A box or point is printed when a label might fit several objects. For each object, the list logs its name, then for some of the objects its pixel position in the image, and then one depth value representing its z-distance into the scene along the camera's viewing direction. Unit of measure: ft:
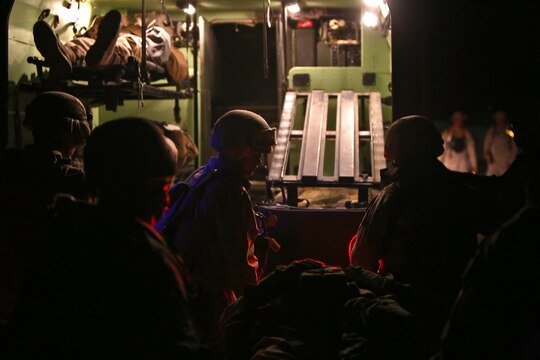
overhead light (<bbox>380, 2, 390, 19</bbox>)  28.61
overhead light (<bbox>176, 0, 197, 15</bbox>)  26.25
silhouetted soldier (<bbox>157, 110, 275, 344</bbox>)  12.06
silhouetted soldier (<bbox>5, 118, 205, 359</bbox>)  6.91
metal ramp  22.58
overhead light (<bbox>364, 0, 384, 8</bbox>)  29.94
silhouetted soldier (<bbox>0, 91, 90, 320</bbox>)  12.83
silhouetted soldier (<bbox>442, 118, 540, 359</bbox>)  7.06
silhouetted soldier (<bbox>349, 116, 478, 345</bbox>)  11.84
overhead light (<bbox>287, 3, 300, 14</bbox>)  30.72
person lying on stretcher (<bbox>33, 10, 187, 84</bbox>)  19.94
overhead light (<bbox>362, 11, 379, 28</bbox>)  32.83
